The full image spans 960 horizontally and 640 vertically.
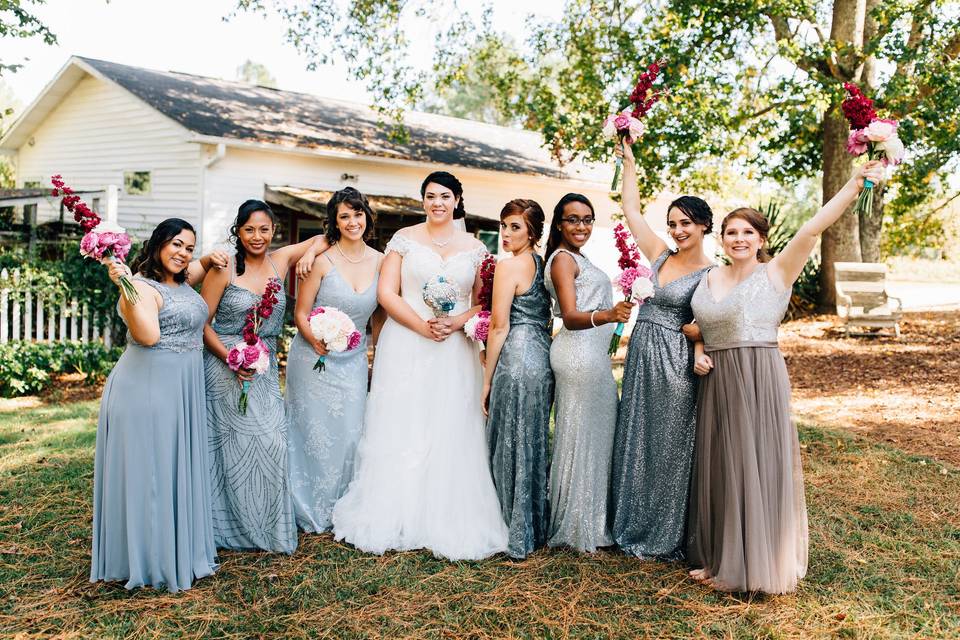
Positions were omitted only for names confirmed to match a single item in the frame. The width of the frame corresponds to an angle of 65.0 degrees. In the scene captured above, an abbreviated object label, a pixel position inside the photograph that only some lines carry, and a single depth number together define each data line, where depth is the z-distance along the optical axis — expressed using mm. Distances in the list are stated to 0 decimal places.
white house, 14047
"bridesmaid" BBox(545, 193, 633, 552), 4812
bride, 4945
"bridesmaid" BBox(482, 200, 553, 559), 4852
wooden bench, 14383
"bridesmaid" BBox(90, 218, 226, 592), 4129
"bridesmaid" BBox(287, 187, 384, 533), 5207
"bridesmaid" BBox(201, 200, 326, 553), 4777
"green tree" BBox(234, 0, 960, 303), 11094
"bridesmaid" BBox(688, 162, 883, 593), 4254
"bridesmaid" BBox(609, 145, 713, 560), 4715
